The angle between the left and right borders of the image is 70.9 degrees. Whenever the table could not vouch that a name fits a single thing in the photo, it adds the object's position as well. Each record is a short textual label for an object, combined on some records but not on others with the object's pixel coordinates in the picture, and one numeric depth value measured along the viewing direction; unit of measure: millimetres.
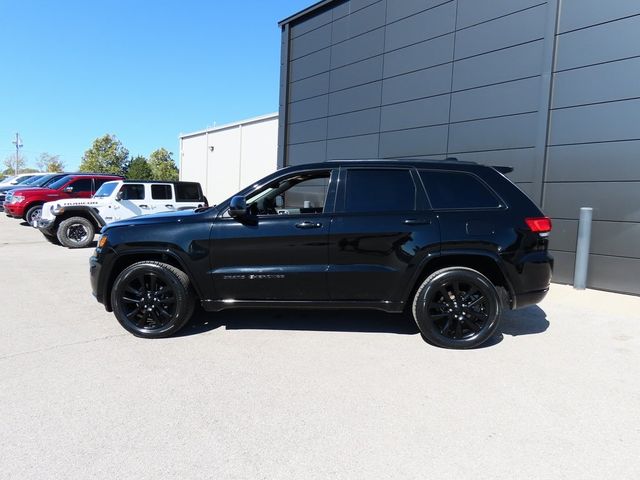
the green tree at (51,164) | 92625
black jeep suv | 4371
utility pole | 69000
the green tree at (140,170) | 44075
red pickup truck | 13914
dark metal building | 7082
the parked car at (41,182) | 16447
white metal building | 19484
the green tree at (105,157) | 58000
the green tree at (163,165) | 54347
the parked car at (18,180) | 23875
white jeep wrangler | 11266
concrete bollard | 7262
